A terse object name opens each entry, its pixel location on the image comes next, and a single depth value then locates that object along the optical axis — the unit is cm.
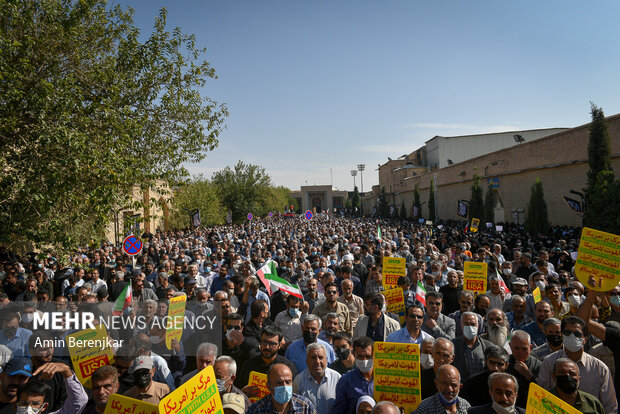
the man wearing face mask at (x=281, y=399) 342
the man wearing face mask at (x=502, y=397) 334
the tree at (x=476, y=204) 3268
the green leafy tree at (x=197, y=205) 3534
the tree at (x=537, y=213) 2488
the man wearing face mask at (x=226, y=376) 383
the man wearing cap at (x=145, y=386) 386
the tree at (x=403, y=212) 5911
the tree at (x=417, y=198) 5191
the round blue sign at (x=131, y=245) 1251
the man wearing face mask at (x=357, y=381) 388
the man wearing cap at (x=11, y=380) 402
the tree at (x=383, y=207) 7050
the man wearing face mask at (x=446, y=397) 342
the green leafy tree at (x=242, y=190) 4826
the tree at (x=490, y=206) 3203
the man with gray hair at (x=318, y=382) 396
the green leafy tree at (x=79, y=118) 809
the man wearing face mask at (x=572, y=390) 354
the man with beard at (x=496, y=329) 499
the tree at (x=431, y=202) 4584
